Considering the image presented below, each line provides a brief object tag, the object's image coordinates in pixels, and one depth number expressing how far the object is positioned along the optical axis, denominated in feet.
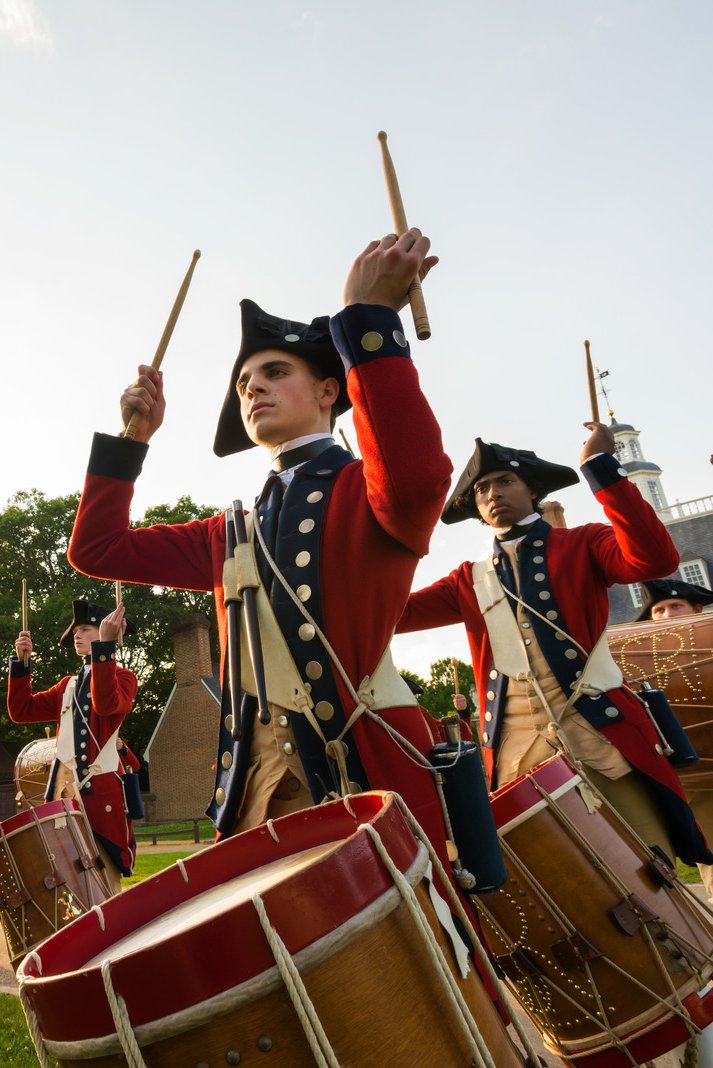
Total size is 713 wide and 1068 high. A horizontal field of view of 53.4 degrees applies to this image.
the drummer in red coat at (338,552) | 5.84
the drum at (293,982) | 3.37
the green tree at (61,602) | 93.81
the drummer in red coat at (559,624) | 10.92
